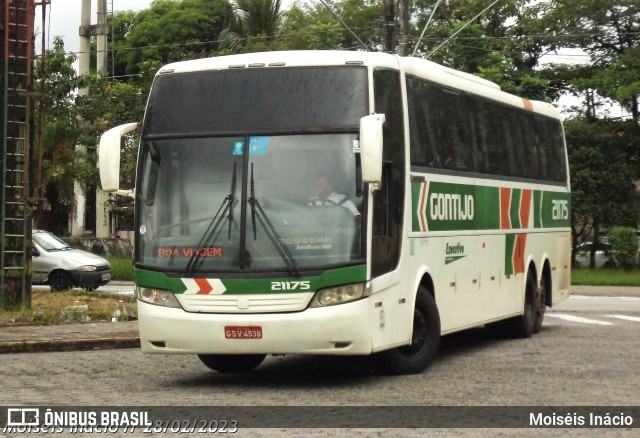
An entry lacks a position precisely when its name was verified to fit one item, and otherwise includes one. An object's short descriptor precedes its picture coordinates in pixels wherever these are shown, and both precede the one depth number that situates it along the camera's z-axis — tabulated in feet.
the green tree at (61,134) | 94.17
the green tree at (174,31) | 220.84
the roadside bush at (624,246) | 136.36
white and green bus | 40.09
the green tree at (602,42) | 145.18
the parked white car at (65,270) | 100.17
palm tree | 186.50
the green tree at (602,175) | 142.51
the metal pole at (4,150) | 66.23
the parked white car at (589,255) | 144.77
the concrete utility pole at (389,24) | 94.93
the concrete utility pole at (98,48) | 142.51
